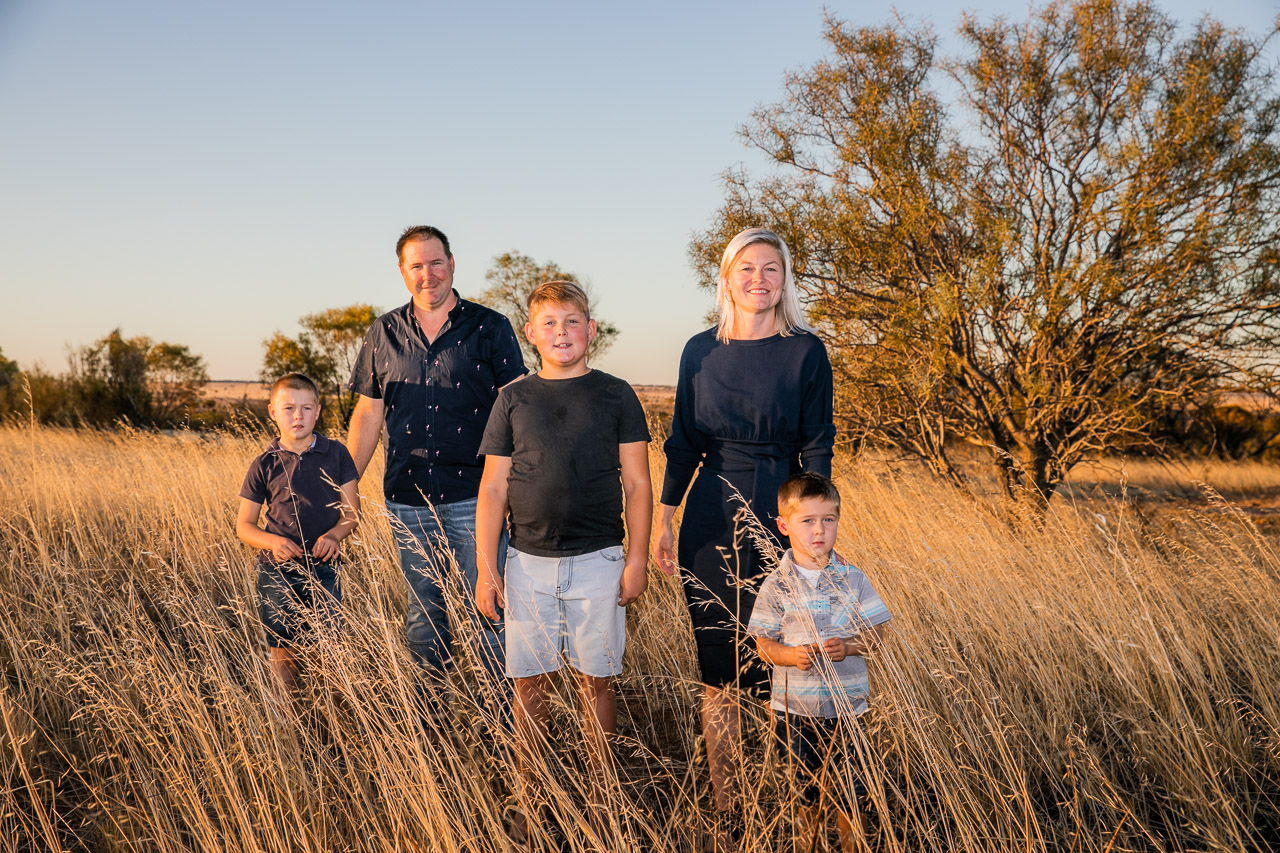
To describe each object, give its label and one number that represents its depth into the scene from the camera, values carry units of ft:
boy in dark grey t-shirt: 7.98
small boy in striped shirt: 6.72
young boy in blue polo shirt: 9.80
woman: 7.65
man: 10.14
